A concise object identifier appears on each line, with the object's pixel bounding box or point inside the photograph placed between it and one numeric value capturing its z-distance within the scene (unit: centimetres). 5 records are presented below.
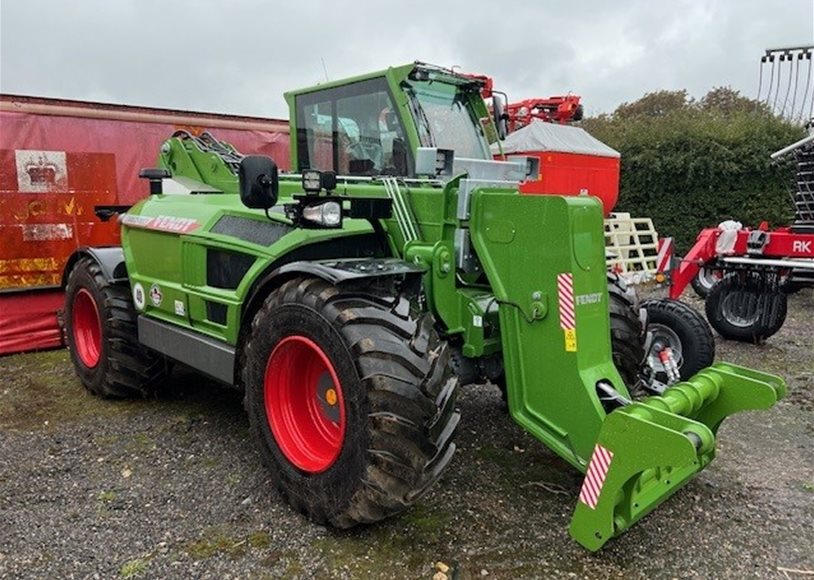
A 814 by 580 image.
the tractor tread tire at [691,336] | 516
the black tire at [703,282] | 977
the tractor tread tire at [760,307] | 696
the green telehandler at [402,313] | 266
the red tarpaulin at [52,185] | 636
